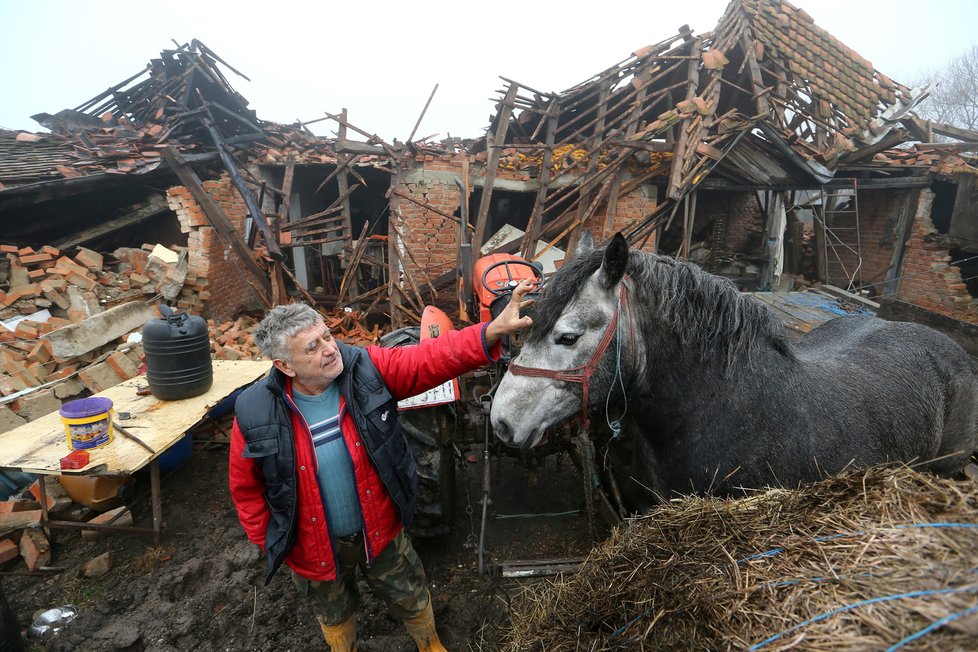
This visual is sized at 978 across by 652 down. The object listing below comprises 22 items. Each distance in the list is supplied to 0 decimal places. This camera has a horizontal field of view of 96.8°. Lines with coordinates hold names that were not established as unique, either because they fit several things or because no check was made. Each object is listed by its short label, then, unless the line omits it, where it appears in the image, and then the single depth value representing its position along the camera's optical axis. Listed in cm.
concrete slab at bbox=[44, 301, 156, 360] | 532
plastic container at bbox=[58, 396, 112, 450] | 299
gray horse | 185
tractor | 317
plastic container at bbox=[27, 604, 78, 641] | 280
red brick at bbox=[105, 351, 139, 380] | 511
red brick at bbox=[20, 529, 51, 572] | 333
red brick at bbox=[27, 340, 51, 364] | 508
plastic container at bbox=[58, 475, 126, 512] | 374
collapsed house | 683
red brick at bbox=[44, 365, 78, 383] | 512
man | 191
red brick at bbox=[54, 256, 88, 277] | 632
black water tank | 375
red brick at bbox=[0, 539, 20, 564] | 330
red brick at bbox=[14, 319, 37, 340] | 540
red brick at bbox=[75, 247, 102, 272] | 669
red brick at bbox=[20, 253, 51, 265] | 625
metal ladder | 1000
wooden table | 296
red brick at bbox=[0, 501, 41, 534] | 343
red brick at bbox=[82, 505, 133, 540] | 359
